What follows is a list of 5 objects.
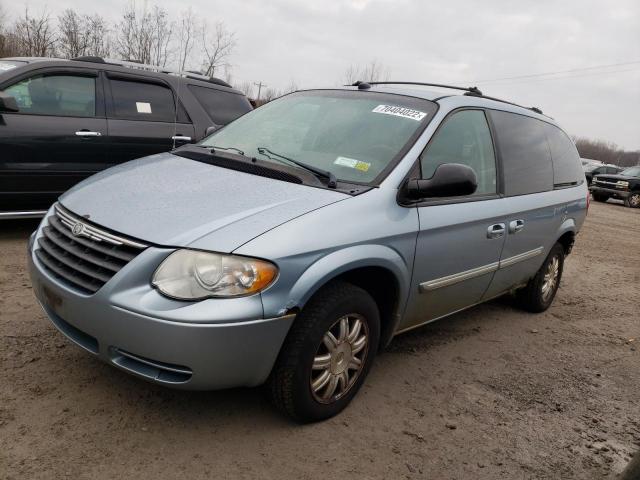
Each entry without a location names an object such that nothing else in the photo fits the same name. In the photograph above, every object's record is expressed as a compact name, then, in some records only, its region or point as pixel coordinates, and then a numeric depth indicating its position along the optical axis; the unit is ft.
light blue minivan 7.11
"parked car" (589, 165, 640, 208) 68.23
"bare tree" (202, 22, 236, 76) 68.25
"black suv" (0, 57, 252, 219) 16.19
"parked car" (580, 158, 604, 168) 94.94
